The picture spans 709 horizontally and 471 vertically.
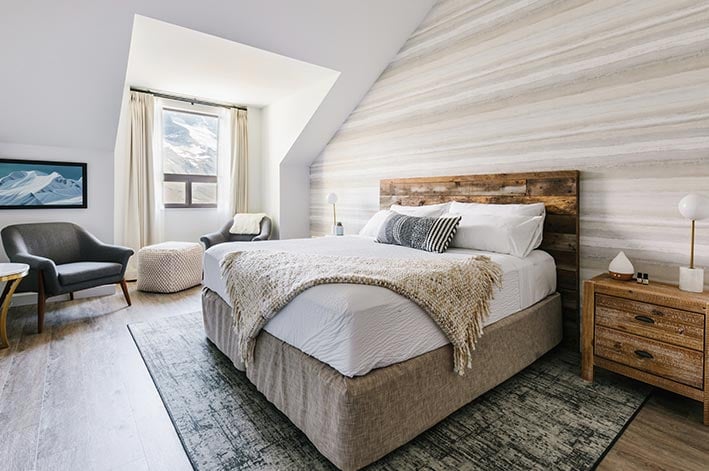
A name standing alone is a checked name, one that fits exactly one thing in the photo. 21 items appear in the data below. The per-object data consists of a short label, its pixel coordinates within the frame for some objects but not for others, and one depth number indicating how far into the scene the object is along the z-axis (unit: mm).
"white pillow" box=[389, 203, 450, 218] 3258
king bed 1443
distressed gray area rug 1554
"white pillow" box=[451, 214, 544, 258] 2545
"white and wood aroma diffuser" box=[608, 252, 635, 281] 2246
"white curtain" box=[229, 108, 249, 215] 5812
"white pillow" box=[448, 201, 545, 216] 2754
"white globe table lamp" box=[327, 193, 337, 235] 4796
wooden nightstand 1849
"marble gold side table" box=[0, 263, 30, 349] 2691
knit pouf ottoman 4281
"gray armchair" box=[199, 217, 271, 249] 5027
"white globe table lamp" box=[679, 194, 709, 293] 1938
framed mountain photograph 3719
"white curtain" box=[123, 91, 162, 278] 4973
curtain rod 5008
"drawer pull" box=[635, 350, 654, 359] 2016
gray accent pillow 2725
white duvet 1440
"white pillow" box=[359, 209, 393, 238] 3613
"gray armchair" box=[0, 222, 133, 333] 3135
